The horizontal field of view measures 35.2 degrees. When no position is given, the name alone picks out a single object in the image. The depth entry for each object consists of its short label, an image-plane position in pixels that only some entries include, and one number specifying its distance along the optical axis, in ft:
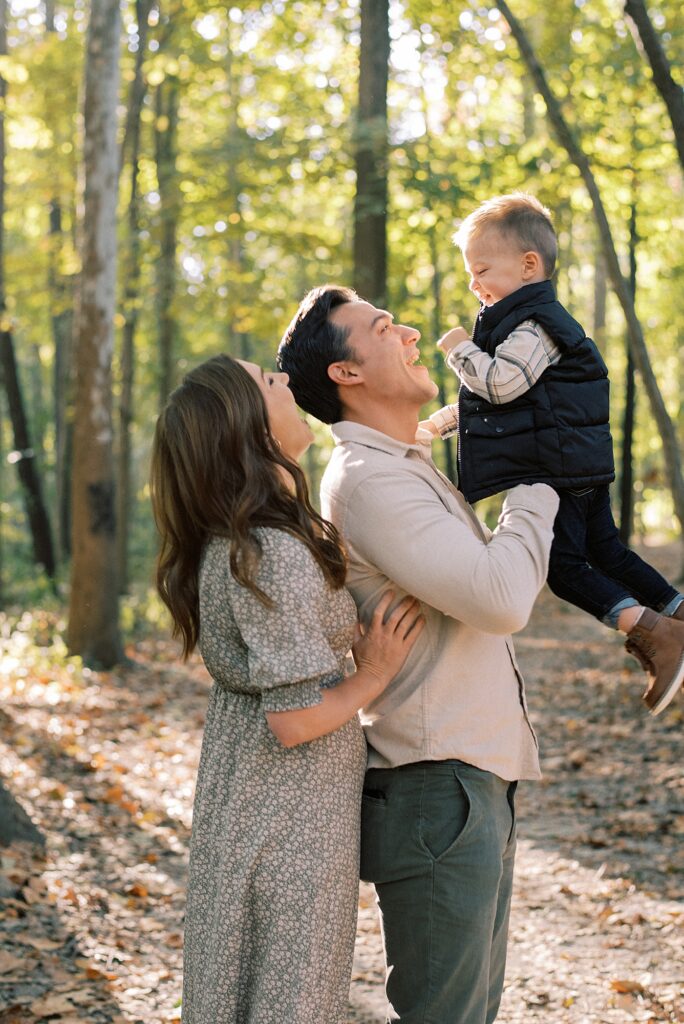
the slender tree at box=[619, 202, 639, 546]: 47.37
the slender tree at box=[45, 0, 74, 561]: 71.31
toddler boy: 8.87
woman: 7.45
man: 7.66
